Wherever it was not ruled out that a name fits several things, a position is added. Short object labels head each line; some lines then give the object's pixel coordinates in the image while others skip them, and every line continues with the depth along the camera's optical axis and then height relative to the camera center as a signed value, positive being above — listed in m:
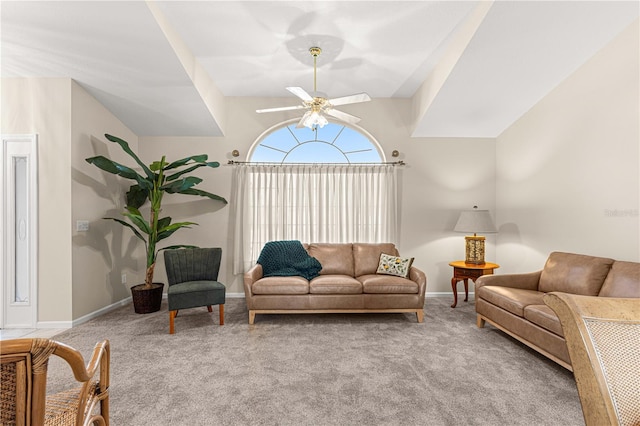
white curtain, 5.09 +0.19
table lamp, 4.42 -0.20
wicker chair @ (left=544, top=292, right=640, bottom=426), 0.99 -0.45
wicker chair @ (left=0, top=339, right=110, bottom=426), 0.84 -0.43
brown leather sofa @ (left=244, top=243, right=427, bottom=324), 3.85 -0.97
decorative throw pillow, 4.20 -0.68
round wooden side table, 4.27 -0.75
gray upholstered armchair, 3.60 -0.82
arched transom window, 5.27 +1.09
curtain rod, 5.10 +0.78
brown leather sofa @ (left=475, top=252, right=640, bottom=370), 2.62 -0.79
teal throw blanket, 4.28 -0.64
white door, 3.68 -0.21
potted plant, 4.07 +0.01
